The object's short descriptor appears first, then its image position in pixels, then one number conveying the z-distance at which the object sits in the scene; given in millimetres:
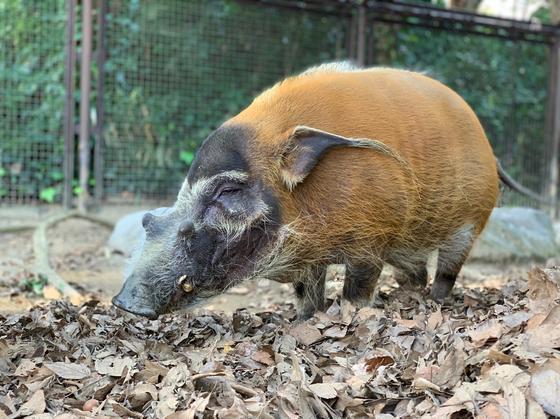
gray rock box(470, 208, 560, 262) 7402
